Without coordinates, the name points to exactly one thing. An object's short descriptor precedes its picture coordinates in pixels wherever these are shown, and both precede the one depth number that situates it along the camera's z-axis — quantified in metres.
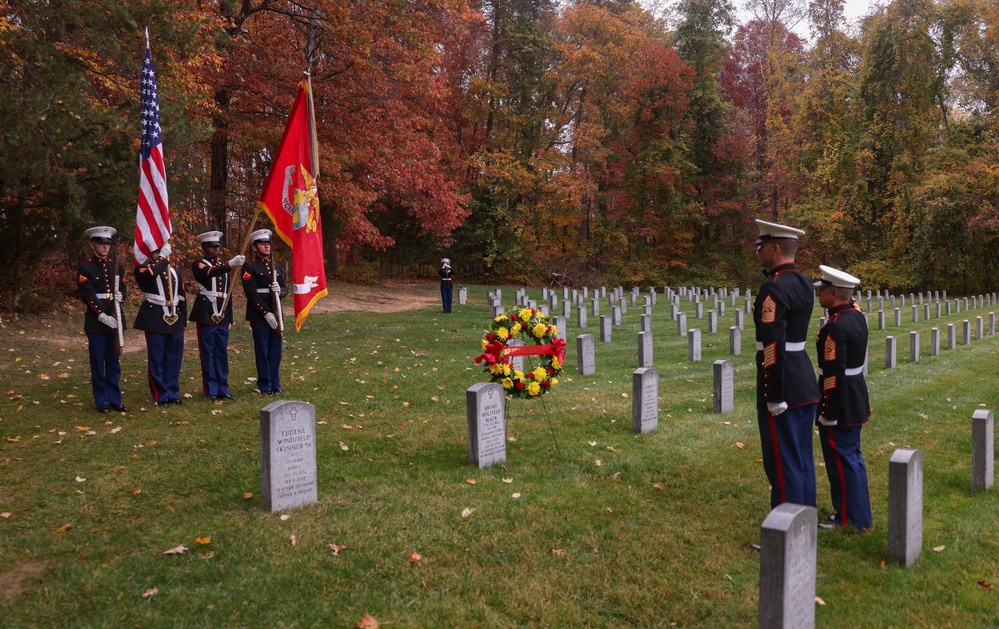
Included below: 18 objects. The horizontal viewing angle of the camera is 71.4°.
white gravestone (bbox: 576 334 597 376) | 12.27
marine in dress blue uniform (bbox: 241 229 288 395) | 9.53
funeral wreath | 7.14
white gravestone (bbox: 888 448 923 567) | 4.56
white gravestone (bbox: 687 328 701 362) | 14.00
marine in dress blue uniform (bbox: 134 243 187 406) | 8.88
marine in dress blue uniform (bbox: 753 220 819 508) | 4.96
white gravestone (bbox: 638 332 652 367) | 12.77
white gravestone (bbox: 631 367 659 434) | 8.10
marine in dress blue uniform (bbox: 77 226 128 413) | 8.52
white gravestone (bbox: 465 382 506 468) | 6.70
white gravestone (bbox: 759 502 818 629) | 3.32
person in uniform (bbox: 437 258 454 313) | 23.52
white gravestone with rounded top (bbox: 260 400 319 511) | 5.43
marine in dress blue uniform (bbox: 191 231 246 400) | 9.42
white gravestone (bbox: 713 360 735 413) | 9.40
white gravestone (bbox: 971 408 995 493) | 6.11
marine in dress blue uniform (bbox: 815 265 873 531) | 5.25
